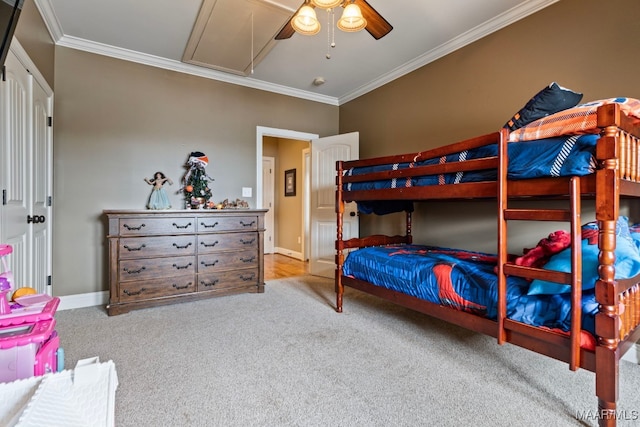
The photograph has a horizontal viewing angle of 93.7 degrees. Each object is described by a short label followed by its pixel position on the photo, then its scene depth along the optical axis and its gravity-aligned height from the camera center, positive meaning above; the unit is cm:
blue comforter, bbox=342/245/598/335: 139 -42
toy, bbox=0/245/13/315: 107 -26
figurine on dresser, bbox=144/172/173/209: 318 +21
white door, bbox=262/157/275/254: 623 +34
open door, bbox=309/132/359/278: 404 +15
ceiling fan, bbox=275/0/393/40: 177 +121
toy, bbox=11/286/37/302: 129 -35
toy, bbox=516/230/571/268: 155 -20
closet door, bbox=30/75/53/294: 237 +21
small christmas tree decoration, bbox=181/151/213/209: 332 +34
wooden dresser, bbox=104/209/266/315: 274 -42
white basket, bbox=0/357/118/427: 75 -50
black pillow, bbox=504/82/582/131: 163 +61
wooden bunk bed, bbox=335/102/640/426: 119 -14
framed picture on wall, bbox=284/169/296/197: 584 +62
